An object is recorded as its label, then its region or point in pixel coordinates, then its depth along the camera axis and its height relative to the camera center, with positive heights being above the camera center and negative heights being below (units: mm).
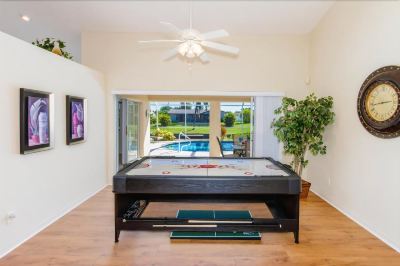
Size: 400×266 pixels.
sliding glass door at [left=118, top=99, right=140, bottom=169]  7354 -256
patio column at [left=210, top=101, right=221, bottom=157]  9781 -146
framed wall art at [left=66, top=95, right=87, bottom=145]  4293 +25
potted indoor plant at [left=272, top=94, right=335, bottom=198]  4734 -59
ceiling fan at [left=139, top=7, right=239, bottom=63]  3393 +959
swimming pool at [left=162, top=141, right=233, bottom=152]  11487 -978
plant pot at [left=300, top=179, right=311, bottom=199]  5115 -1161
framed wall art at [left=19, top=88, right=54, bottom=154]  3178 -6
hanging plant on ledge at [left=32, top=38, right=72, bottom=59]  4227 +1066
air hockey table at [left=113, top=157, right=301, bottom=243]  3125 -709
